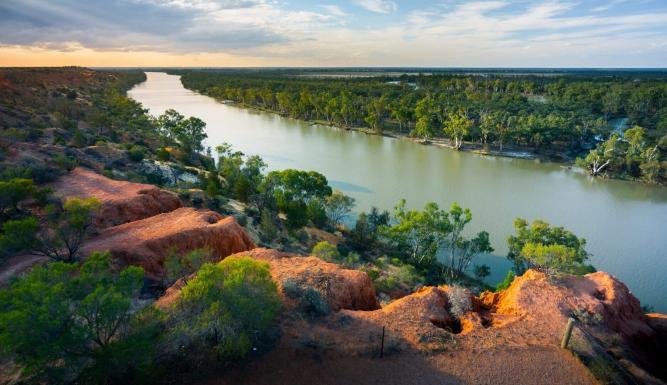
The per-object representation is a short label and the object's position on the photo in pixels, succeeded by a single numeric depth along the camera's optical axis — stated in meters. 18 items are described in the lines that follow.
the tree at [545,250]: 18.98
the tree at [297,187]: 31.81
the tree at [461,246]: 26.27
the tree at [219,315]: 11.27
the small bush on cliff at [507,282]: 21.52
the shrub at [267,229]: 26.88
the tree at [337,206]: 33.47
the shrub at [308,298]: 13.90
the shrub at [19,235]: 16.02
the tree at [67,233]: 17.38
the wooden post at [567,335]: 12.47
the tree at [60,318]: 9.06
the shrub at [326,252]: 20.55
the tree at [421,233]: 26.21
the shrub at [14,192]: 20.92
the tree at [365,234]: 30.19
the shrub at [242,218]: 27.48
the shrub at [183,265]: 15.10
